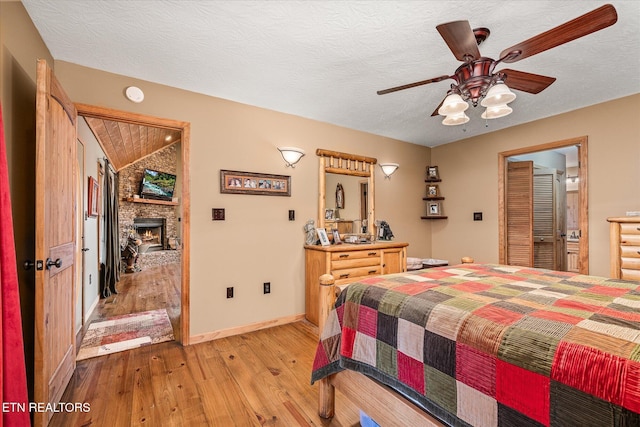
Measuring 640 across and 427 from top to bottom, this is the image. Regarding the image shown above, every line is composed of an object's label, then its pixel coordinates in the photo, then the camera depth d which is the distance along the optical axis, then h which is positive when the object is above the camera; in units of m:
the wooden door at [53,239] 1.55 -0.15
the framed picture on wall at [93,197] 3.60 +0.23
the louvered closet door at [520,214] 3.91 -0.02
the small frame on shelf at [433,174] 4.73 +0.65
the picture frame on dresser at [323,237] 3.41 -0.29
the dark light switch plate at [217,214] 2.90 +0.00
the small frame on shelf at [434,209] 4.70 +0.07
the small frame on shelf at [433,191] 4.73 +0.37
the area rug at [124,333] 2.60 -1.23
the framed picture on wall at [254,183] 2.99 +0.34
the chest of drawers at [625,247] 2.48 -0.31
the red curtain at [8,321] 1.19 -0.45
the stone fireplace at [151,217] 6.85 -0.07
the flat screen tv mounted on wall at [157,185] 7.17 +0.77
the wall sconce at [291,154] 3.23 +0.69
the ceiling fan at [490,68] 1.36 +0.88
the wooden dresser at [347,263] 3.12 -0.58
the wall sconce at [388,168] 4.07 +0.66
